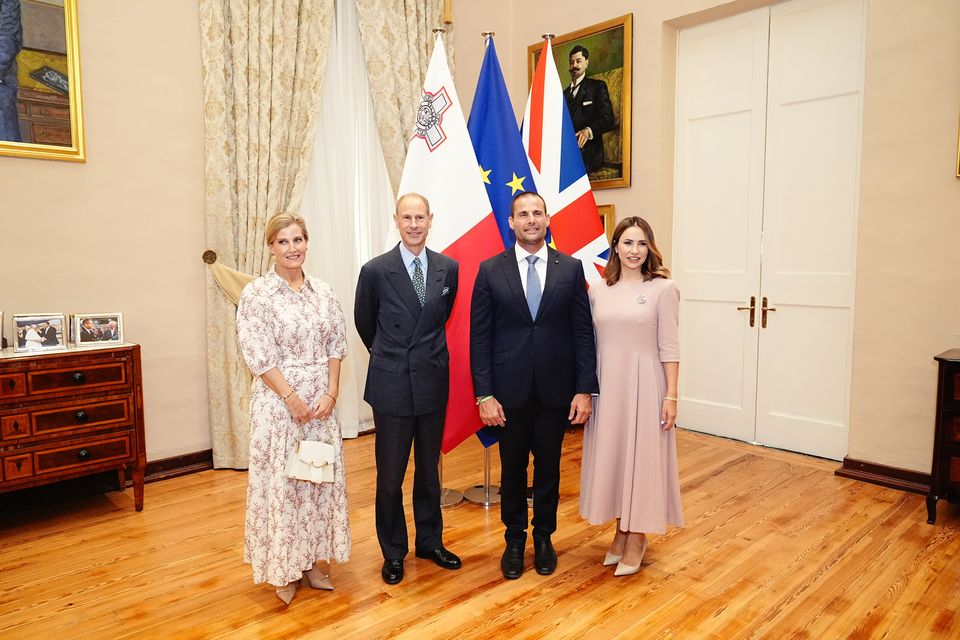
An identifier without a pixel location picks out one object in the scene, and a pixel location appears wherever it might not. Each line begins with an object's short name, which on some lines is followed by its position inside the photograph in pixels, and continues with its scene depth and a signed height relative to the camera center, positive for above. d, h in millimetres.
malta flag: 3432 +214
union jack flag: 3715 +456
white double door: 4199 +221
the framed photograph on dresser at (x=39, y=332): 3312 -392
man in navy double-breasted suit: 2646 -407
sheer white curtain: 4750 +467
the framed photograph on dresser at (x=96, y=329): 3494 -399
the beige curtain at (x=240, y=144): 4074 +691
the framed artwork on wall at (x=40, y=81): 3459 +921
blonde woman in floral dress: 2498 -549
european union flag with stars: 3645 +580
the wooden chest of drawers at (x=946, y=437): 3227 -909
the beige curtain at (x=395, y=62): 4816 +1416
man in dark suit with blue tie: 2672 -376
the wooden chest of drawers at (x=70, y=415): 3152 -799
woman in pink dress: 2658 -546
